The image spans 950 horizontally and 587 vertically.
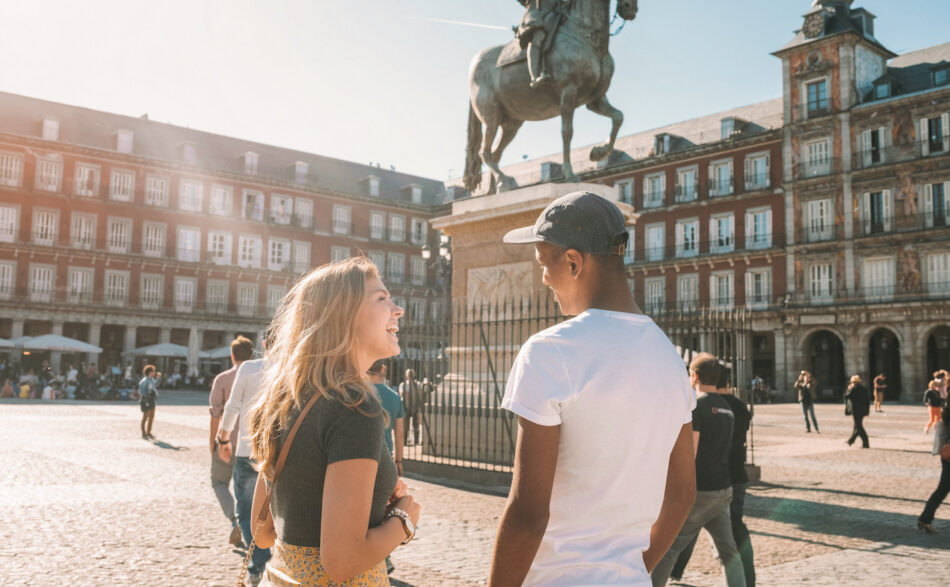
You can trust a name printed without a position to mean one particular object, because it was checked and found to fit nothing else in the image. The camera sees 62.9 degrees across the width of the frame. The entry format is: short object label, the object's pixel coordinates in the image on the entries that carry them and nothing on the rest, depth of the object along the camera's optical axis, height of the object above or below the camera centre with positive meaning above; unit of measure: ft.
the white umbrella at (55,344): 106.11 +1.52
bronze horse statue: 27.63 +10.35
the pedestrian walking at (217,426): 19.44 -1.94
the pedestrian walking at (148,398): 45.50 -2.43
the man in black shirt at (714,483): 13.39 -2.02
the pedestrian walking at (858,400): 45.59 -1.77
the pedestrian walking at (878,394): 88.38 -2.75
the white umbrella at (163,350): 125.08 +1.05
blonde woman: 5.94 -0.63
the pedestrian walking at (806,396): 58.54 -2.05
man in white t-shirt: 5.17 -0.42
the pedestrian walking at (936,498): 21.13 -3.46
